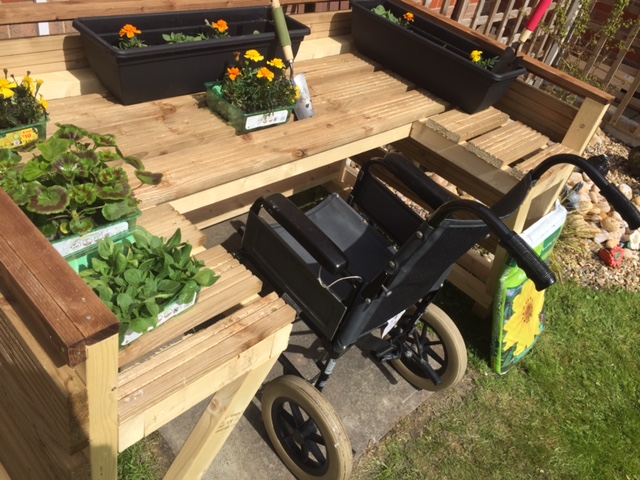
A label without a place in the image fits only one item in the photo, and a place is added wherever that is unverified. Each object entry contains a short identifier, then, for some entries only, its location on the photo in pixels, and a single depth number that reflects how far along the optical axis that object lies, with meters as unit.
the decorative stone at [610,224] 3.96
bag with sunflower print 2.59
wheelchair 1.62
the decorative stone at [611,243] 3.82
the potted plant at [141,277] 1.27
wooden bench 1.12
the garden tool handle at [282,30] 2.28
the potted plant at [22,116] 1.65
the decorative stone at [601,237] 3.89
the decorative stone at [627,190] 4.36
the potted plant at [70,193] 1.28
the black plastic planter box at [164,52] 2.02
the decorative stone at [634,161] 4.62
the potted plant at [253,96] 2.12
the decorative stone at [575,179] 4.21
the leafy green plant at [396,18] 2.94
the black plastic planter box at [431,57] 2.58
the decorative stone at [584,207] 4.01
